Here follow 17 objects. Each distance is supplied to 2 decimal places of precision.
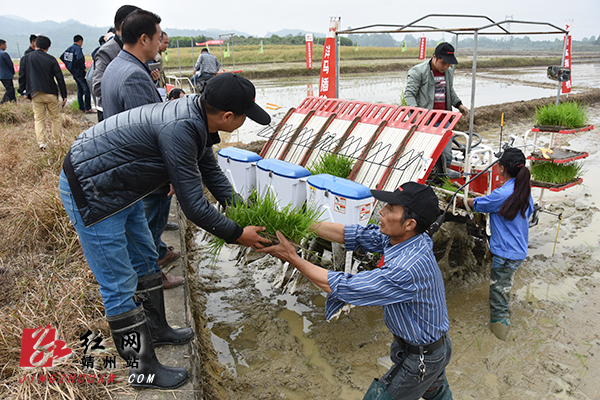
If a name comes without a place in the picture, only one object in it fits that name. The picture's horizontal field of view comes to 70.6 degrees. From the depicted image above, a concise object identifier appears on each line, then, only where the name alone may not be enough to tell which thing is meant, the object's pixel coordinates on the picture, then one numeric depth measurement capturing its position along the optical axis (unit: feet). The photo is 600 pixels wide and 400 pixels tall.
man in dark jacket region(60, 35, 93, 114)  35.12
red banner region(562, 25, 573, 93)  25.05
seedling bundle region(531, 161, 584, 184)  17.95
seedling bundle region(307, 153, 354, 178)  16.01
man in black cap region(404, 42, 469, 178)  17.29
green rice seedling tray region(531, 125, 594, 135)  18.26
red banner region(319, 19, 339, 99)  27.42
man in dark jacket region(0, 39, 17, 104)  34.94
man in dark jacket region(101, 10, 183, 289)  10.59
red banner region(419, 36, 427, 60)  60.98
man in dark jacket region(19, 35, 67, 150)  24.29
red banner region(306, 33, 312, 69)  61.09
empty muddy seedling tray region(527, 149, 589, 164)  17.24
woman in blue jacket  12.75
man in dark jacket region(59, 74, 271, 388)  7.44
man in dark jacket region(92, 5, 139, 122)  12.96
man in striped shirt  7.22
